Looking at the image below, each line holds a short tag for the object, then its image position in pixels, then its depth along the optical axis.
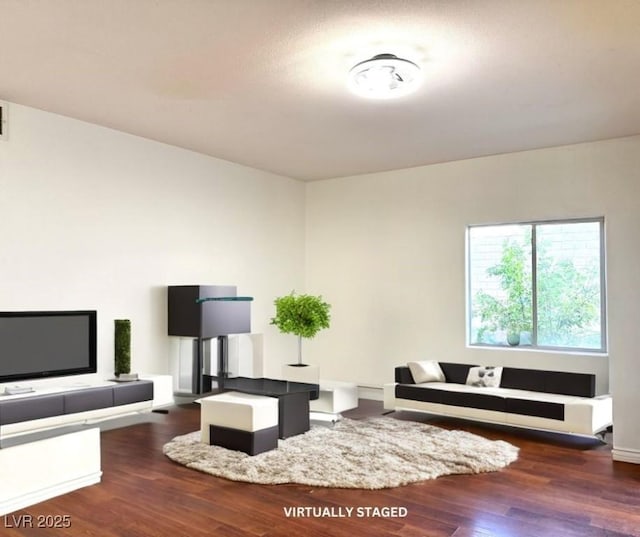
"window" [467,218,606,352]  6.45
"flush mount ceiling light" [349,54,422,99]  3.99
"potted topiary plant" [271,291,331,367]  6.58
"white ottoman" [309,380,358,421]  6.06
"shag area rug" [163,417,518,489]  4.10
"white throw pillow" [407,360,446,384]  6.49
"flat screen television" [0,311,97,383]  4.84
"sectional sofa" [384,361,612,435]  5.25
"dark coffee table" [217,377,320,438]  5.11
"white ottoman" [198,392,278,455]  4.59
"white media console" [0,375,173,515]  3.54
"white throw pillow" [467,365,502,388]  6.23
